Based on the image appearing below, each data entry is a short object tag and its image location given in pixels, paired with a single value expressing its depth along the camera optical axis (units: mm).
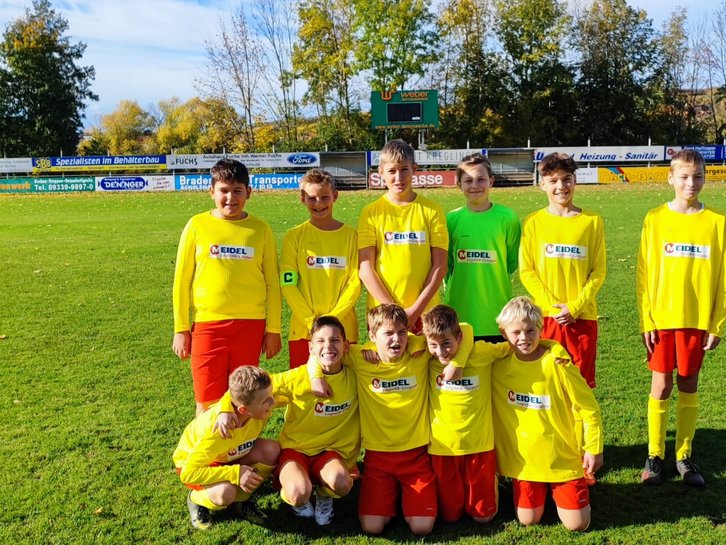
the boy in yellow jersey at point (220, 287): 3910
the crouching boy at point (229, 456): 3383
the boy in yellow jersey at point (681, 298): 3826
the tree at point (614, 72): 44000
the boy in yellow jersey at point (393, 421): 3438
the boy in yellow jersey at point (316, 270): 4031
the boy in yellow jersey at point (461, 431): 3443
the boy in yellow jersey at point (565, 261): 3965
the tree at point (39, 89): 44812
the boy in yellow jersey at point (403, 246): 3957
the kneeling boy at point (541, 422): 3418
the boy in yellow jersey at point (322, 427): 3473
